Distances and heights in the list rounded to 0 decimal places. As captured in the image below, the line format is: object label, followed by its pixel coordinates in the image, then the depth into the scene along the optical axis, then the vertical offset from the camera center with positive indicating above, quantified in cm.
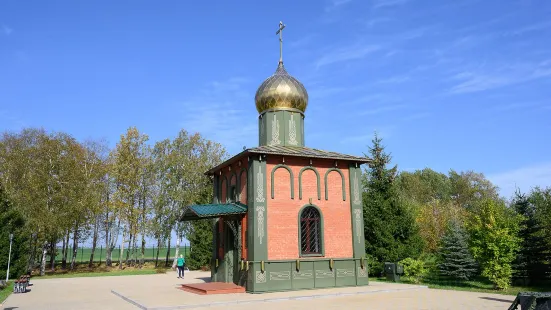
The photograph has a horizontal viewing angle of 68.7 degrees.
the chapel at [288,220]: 1571 +71
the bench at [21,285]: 1741 -195
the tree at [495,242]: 1558 -25
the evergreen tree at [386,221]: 2227 +84
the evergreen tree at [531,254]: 1677 -78
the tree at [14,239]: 2205 +1
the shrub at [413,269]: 1825 -146
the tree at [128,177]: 3368 +505
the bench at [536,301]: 745 -120
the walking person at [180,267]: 2447 -174
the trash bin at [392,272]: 1939 -171
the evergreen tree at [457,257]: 1844 -97
